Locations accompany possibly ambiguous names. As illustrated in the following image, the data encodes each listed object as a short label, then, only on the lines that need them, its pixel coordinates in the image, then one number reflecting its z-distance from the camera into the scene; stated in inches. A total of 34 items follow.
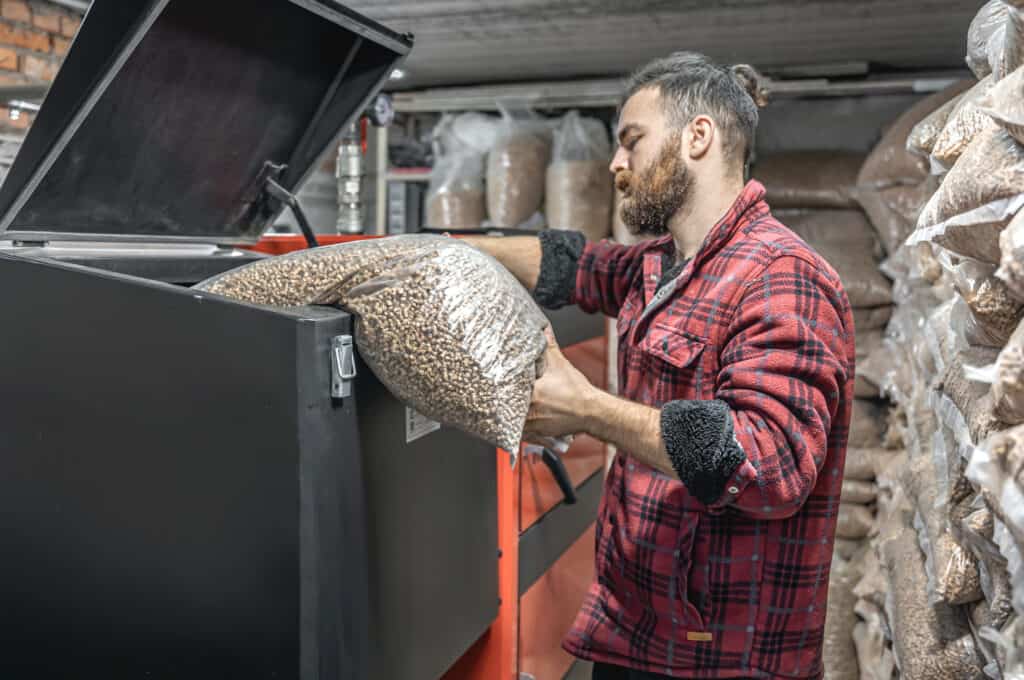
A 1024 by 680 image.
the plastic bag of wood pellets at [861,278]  115.2
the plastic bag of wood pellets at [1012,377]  34.9
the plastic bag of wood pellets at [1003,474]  33.0
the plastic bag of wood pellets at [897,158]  106.6
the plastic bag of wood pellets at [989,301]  42.3
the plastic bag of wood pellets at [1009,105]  36.2
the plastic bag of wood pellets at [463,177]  133.9
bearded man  41.0
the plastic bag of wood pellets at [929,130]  64.0
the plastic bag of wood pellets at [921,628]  54.5
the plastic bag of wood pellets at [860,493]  112.5
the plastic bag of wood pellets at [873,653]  80.0
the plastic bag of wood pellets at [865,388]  115.1
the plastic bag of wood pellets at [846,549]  113.0
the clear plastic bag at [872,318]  117.2
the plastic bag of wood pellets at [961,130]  48.9
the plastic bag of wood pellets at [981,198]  37.5
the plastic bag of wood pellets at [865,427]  116.0
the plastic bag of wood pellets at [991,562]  43.9
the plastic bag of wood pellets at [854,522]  112.0
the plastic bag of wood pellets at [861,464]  112.8
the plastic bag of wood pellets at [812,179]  122.9
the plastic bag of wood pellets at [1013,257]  33.0
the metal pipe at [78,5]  97.7
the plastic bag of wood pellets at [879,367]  108.7
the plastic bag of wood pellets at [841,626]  100.9
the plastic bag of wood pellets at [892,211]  107.0
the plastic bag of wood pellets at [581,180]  124.9
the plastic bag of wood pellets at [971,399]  46.0
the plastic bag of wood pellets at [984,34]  48.9
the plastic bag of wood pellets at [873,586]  85.8
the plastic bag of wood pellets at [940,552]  51.1
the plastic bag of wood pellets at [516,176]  129.3
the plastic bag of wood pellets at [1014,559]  37.3
